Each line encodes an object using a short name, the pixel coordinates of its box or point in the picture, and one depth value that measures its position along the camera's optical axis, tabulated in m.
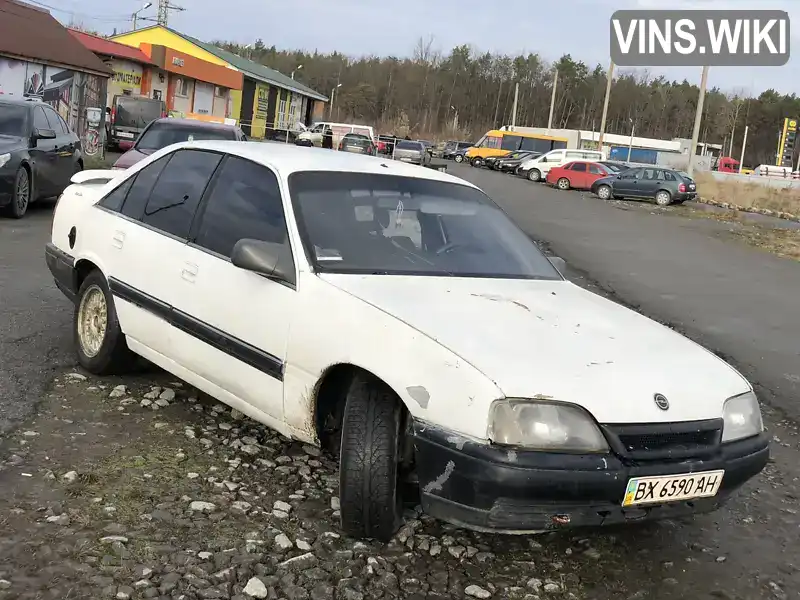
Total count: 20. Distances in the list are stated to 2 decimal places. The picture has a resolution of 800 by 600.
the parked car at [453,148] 68.75
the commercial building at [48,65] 22.17
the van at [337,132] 39.84
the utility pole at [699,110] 41.75
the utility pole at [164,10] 72.88
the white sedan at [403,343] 2.90
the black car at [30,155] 10.92
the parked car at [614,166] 38.56
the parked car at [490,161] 56.22
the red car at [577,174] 37.55
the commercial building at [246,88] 45.44
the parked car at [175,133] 12.66
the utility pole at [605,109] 54.37
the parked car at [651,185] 32.81
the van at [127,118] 29.86
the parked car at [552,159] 44.06
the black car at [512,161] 52.72
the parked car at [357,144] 35.16
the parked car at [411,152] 44.47
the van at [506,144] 59.53
